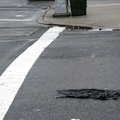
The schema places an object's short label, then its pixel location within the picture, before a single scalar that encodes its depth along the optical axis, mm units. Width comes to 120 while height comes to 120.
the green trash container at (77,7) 21600
